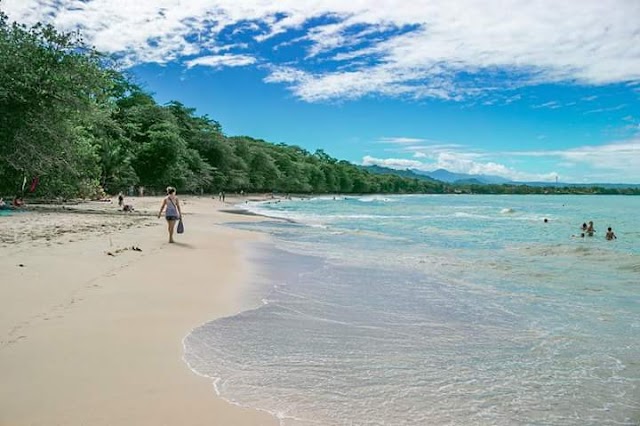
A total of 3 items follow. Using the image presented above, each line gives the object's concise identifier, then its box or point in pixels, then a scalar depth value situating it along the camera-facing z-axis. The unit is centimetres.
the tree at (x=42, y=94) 1875
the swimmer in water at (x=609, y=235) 2399
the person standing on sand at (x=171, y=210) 1443
